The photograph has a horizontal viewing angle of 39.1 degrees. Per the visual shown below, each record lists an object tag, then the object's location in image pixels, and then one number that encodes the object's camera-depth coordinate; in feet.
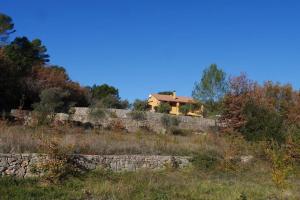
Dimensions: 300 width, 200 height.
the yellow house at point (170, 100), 274.57
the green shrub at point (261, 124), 87.86
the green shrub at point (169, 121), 117.08
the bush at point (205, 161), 65.98
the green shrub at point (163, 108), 204.98
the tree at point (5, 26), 184.34
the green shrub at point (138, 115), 117.08
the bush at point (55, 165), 47.09
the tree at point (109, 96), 192.48
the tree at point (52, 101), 107.85
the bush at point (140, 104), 203.10
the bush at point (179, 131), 107.04
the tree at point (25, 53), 148.38
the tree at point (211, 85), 195.21
